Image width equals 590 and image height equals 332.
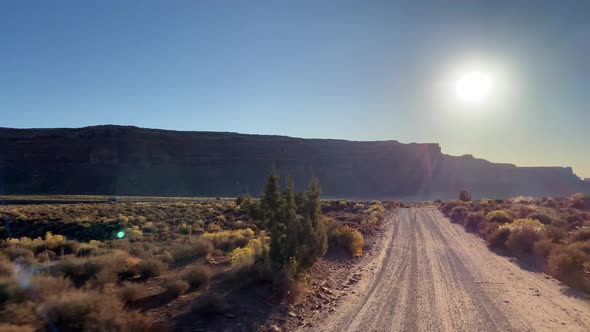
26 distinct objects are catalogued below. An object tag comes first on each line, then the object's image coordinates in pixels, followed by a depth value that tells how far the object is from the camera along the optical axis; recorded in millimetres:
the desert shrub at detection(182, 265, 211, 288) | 9781
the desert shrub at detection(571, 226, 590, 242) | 16684
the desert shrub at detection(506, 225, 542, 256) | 17656
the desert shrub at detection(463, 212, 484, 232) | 29188
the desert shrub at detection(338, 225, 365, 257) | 17266
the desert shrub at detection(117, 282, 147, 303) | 8055
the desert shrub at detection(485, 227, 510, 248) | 19902
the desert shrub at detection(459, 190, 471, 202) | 71712
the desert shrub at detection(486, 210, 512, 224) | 27675
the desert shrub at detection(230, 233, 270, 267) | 11547
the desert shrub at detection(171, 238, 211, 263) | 14658
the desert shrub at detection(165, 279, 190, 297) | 8883
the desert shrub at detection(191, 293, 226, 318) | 7750
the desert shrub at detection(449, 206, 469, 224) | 36194
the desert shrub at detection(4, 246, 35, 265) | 13811
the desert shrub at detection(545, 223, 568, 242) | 17906
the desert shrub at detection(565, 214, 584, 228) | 23688
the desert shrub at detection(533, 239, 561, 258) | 15755
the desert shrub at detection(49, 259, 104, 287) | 9977
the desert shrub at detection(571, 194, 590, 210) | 42975
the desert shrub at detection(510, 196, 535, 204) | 52847
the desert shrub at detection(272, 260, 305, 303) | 9422
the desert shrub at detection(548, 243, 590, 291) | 12155
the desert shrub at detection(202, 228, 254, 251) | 16869
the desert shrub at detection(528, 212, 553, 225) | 25784
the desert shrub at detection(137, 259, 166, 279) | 11148
